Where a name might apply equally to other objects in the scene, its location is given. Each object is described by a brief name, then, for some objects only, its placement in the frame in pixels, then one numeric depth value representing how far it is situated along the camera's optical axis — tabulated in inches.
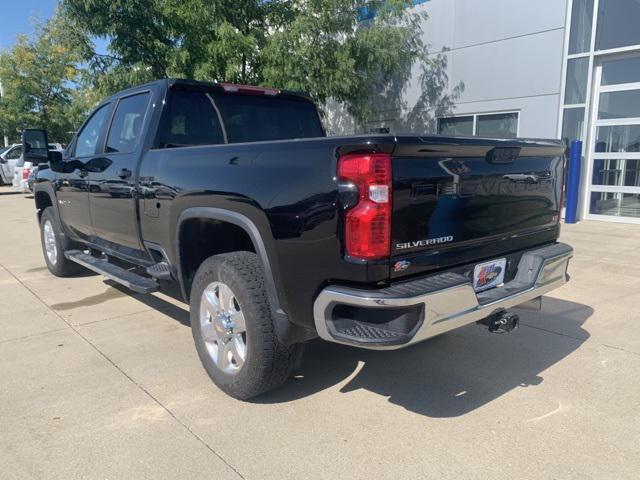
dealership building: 400.2
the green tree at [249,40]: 379.9
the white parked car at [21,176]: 663.1
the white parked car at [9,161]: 788.6
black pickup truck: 97.4
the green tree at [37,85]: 1026.1
